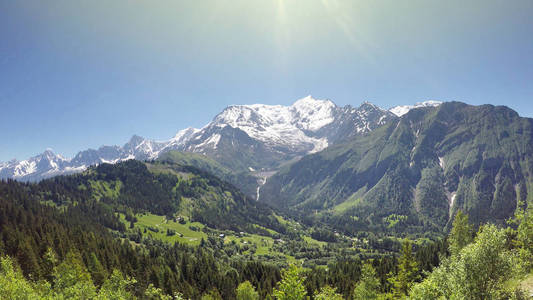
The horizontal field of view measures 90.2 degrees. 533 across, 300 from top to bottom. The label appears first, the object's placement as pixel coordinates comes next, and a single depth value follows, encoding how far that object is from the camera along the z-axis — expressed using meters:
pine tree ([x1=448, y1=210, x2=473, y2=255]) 80.06
